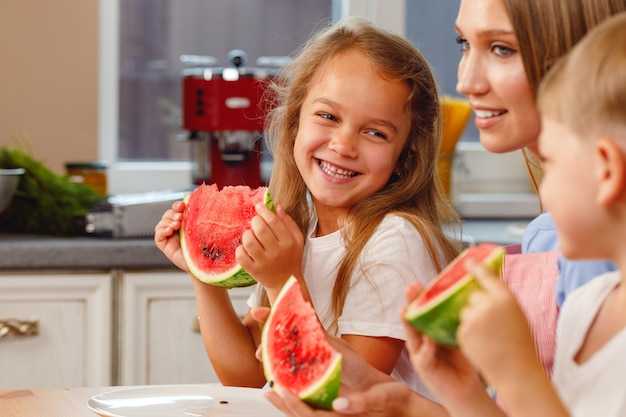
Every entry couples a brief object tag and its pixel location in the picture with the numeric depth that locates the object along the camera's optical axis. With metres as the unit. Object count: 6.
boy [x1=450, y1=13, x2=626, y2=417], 1.14
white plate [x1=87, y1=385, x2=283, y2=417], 1.46
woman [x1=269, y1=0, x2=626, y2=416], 1.37
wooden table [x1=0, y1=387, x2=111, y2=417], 1.49
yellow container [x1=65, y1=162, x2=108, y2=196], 2.59
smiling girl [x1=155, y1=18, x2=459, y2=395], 1.63
